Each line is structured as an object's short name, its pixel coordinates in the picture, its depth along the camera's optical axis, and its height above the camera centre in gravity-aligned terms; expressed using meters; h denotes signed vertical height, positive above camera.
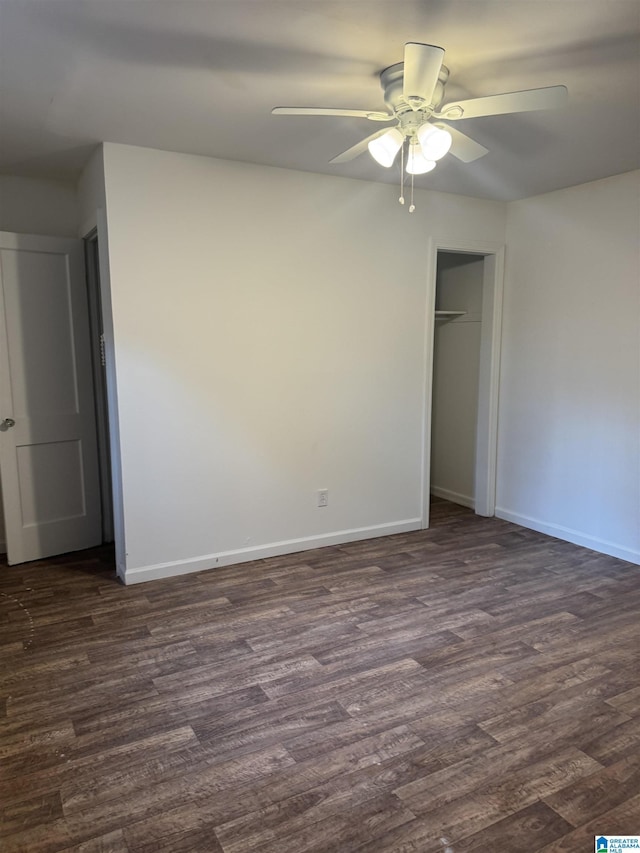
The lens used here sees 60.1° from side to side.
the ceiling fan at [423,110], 1.88 +0.94
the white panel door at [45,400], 3.66 -0.29
